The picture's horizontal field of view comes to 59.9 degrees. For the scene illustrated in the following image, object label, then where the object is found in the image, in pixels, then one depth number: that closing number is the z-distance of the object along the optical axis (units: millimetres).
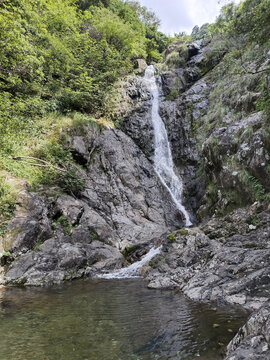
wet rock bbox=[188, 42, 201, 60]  23358
